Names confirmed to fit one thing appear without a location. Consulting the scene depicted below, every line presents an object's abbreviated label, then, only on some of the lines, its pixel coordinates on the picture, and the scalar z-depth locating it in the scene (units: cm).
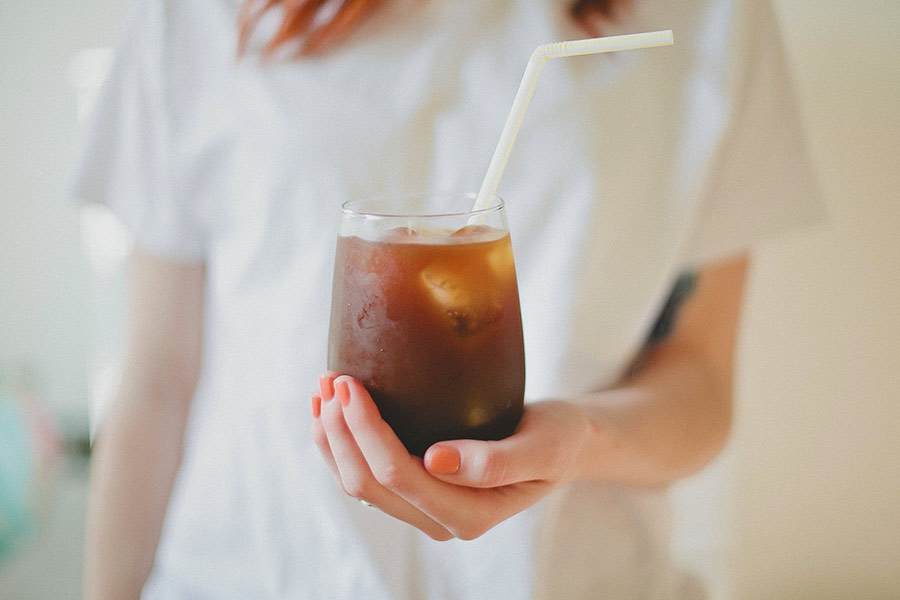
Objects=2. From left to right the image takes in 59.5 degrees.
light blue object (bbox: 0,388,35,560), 221
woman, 96
